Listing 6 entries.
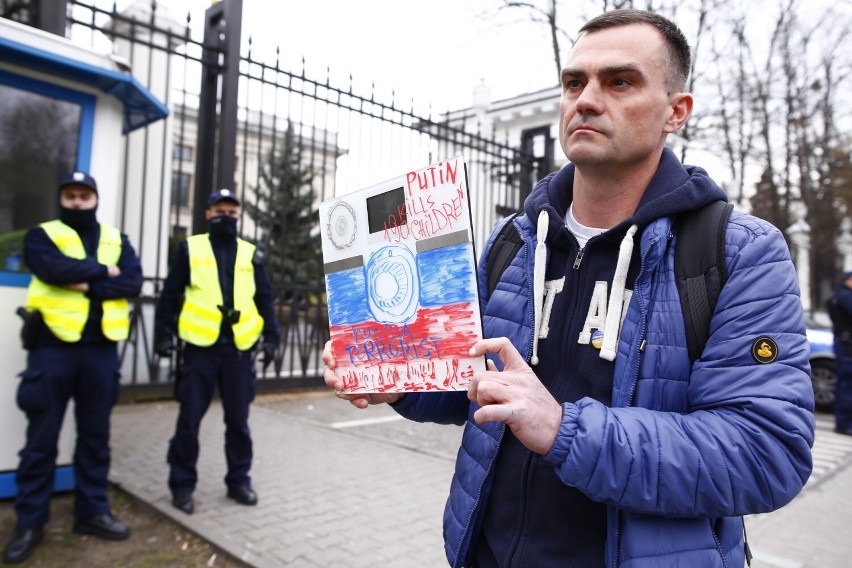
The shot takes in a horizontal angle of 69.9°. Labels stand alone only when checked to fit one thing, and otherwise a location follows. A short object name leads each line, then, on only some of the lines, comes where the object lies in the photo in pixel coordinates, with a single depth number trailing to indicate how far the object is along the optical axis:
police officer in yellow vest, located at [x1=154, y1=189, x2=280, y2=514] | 4.40
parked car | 9.94
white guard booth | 4.17
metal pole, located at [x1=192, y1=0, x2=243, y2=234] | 6.63
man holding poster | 1.18
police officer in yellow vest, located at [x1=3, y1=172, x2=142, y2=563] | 3.66
